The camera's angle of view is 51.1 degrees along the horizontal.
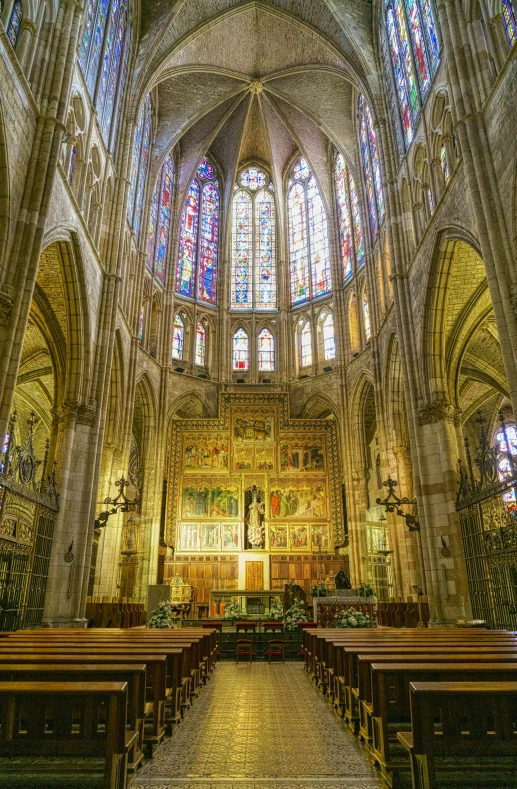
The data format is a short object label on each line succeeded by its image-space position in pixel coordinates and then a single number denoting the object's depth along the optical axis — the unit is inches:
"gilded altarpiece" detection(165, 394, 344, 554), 1021.8
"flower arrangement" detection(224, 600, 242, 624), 750.5
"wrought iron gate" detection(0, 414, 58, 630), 489.7
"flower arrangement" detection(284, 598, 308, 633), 690.2
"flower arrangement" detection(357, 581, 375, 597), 740.6
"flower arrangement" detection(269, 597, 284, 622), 779.4
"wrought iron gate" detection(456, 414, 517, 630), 486.3
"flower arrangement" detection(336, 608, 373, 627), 569.3
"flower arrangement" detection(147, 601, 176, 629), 586.6
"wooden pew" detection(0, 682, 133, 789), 143.6
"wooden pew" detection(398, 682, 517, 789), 143.6
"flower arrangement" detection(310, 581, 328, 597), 779.4
